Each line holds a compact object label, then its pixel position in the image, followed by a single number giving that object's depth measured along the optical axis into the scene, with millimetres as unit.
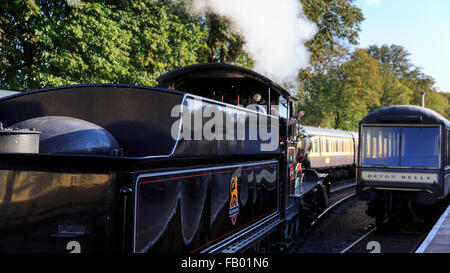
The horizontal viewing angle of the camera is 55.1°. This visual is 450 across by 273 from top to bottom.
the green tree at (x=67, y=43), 11938
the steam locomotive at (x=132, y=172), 3088
